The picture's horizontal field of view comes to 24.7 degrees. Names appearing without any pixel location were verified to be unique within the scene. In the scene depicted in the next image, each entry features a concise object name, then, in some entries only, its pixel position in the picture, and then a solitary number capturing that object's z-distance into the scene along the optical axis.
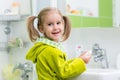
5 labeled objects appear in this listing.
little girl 1.31
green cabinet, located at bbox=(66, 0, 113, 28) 1.99
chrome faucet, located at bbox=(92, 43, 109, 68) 1.97
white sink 1.34
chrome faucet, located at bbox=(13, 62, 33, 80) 2.20
